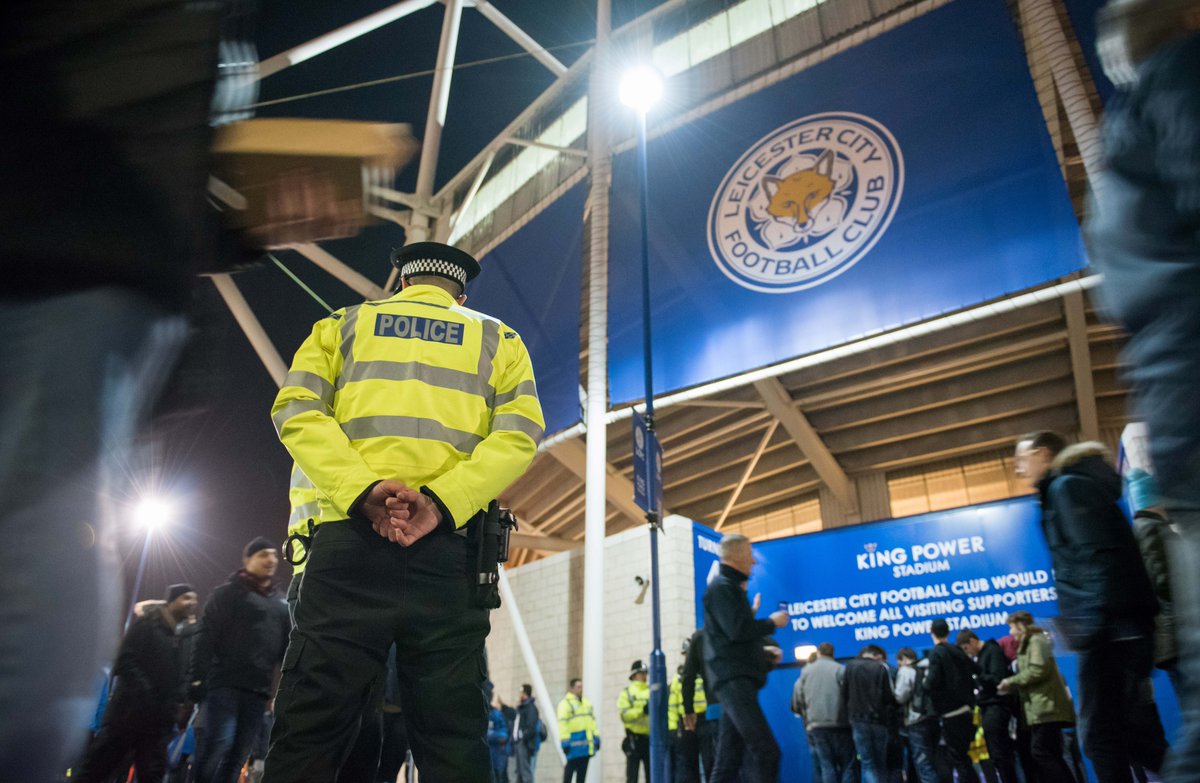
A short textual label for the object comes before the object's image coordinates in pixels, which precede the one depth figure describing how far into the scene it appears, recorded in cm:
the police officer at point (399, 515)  202
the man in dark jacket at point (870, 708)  838
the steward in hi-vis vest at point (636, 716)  1126
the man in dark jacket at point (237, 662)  512
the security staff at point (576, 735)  1080
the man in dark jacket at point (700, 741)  975
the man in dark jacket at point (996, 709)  765
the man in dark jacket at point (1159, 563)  349
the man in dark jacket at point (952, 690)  815
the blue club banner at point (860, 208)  812
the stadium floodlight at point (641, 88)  816
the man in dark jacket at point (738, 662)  477
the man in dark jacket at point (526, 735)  1379
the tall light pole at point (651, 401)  567
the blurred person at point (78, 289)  74
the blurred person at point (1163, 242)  111
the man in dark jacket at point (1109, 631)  319
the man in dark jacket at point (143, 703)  480
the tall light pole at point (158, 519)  1823
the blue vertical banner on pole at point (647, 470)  681
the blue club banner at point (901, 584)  1165
